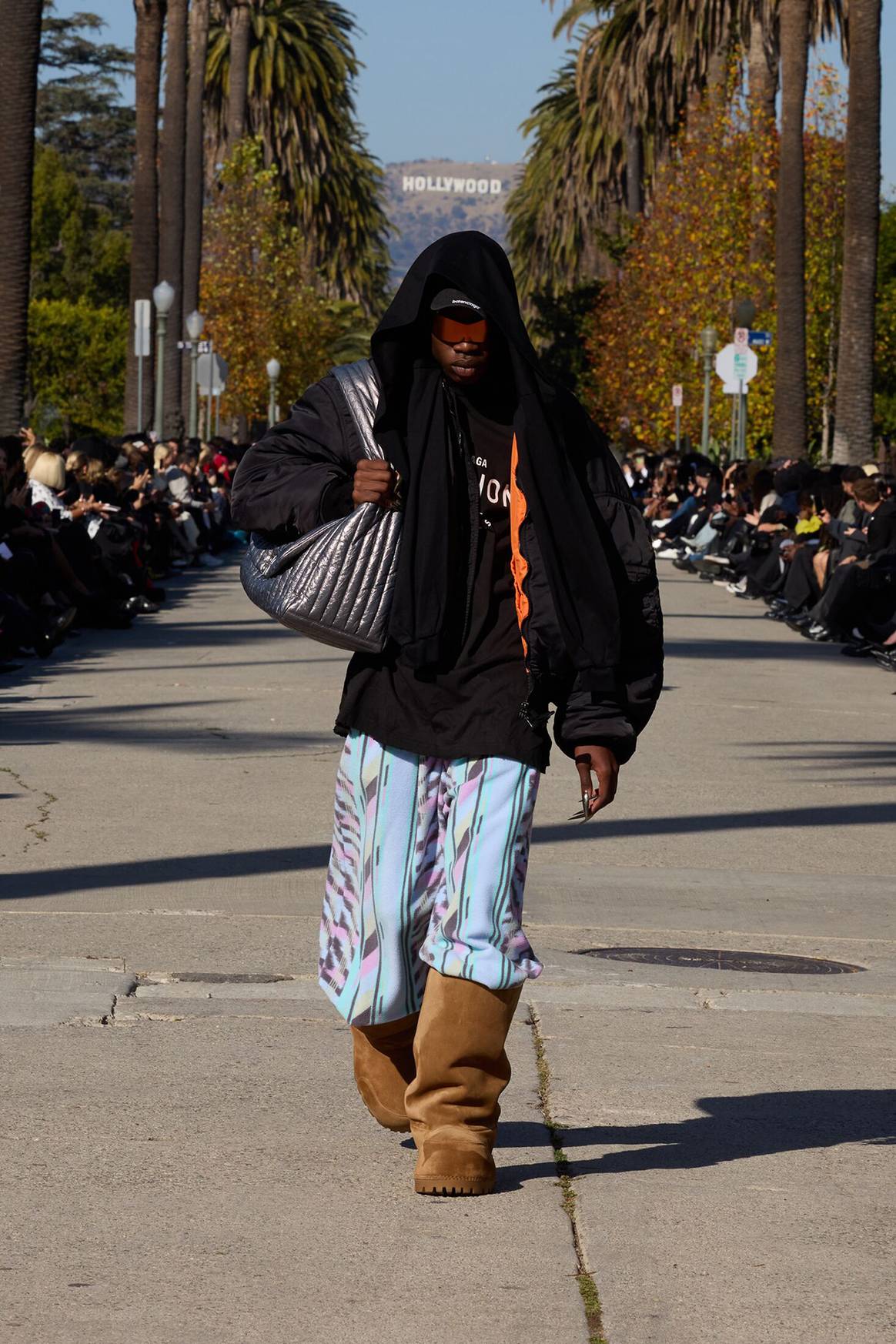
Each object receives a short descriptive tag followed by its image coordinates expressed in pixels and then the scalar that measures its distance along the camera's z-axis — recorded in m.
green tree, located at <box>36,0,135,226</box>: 98.88
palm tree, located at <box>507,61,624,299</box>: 80.12
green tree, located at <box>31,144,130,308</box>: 84.56
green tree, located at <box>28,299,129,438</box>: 78.06
